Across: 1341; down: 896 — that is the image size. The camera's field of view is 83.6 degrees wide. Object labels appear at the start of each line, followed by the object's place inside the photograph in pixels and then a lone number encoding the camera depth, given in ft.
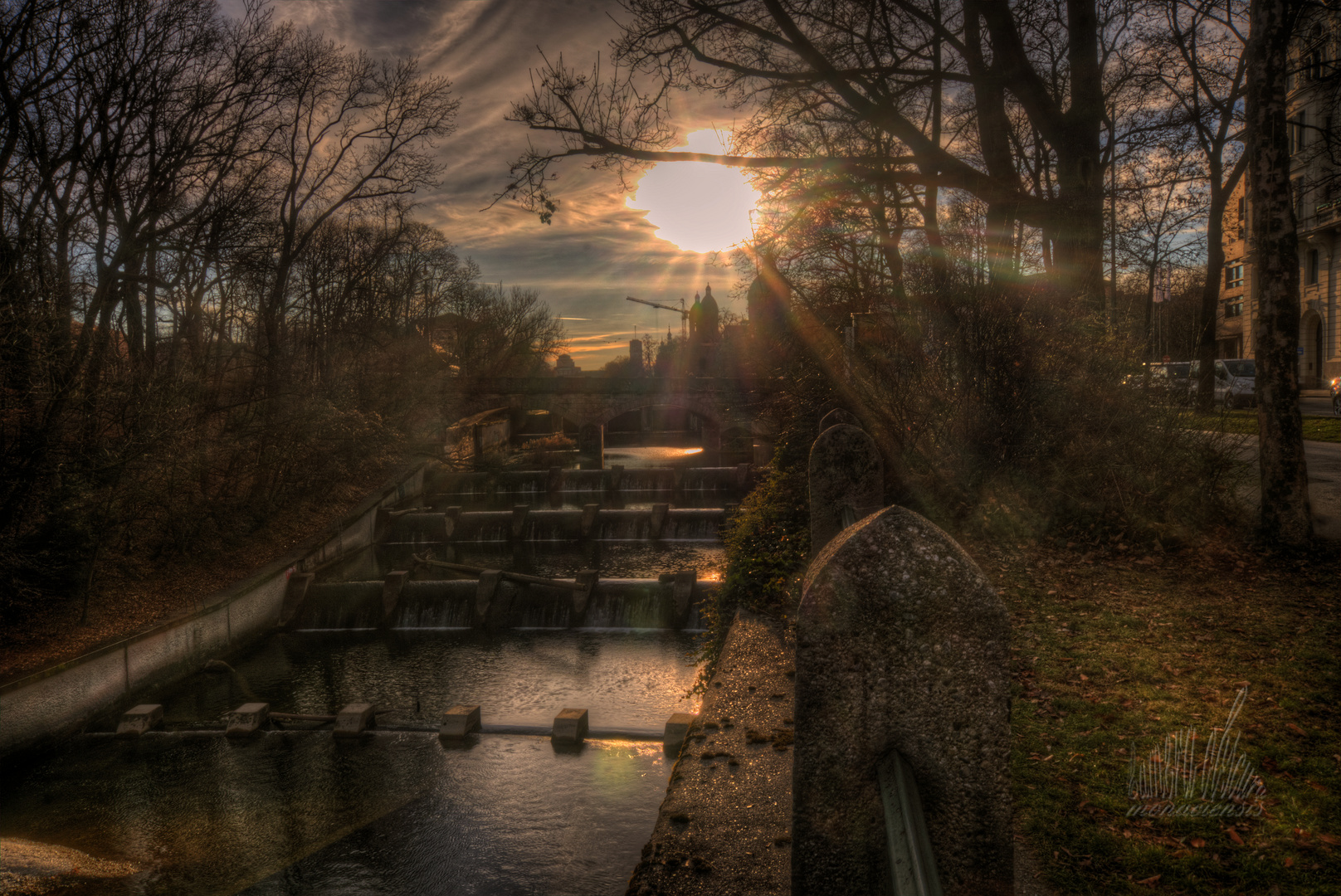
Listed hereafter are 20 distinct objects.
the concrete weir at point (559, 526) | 74.33
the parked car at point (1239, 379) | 70.59
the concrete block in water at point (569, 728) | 31.68
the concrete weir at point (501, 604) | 48.85
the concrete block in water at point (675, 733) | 28.84
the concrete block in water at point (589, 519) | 74.79
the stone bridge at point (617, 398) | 130.31
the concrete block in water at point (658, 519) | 73.61
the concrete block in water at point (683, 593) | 47.85
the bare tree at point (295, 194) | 63.67
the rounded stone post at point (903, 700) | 5.31
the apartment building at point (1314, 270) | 90.39
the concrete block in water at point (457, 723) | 32.27
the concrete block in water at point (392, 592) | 51.32
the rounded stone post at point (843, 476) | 19.12
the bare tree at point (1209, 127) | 53.98
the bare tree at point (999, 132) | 32.78
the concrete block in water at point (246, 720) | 33.99
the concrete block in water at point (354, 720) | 33.14
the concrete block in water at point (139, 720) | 34.42
